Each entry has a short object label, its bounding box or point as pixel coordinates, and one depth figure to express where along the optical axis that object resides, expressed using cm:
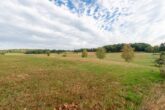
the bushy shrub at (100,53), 3401
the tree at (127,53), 2895
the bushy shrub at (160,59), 2686
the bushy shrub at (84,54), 3769
